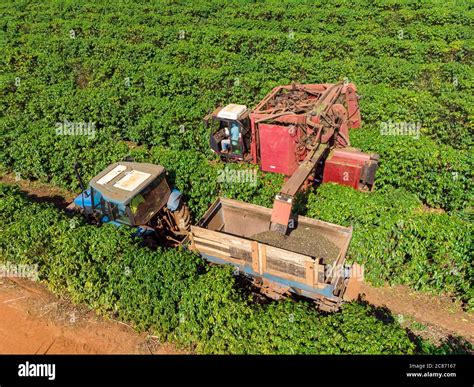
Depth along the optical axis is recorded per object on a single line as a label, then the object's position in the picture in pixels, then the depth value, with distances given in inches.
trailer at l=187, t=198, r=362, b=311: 349.4
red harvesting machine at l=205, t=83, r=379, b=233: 476.1
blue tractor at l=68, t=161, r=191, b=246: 405.1
